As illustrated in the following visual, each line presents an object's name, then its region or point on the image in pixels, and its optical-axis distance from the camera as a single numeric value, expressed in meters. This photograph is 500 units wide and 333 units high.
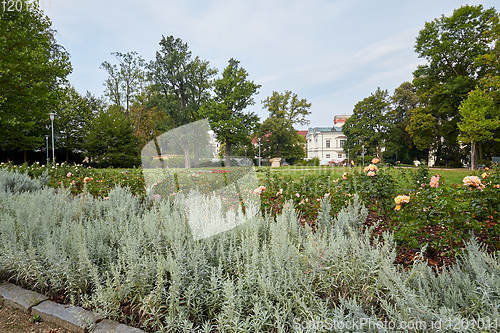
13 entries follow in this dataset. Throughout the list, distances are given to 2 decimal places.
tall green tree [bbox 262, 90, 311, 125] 42.34
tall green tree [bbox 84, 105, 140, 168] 23.89
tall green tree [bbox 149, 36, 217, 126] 22.20
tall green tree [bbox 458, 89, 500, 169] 20.03
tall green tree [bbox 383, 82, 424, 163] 34.16
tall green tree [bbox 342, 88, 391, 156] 35.66
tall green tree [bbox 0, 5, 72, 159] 11.37
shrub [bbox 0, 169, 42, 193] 5.82
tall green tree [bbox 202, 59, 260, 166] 27.02
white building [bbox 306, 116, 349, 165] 58.91
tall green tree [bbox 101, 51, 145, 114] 28.27
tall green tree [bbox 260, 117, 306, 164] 37.72
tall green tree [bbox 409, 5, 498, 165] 23.02
